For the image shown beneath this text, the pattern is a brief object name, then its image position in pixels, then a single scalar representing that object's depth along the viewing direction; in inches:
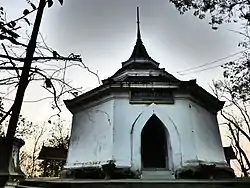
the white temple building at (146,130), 251.2
